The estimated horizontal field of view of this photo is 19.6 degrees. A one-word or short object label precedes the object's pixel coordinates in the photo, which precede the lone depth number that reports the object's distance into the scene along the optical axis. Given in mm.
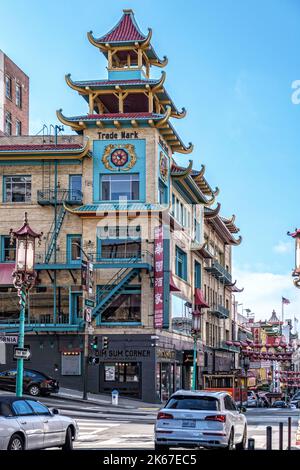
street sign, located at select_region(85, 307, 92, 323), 53906
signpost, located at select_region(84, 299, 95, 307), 53000
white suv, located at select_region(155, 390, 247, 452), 20641
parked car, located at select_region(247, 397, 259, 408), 69312
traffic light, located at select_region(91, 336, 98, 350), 54644
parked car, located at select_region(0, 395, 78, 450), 17578
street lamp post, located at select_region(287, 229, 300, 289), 21420
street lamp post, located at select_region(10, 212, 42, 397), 28719
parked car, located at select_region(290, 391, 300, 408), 75938
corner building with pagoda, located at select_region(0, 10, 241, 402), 62219
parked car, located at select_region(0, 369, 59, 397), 51750
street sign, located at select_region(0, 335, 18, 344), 30297
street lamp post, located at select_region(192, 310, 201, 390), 65812
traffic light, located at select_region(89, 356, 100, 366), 54441
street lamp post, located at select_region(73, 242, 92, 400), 53250
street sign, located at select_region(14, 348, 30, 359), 27953
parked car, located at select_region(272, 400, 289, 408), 75562
